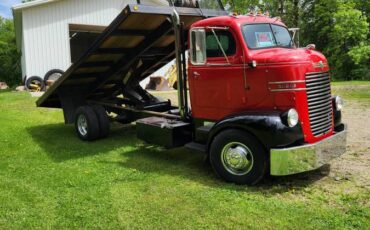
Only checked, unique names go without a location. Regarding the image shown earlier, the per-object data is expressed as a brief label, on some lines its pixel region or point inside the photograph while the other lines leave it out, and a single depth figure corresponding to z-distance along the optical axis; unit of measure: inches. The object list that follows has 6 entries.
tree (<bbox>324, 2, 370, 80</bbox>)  1198.3
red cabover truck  216.4
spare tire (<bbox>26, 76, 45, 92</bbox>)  739.4
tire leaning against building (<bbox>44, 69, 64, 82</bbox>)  744.3
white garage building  729.6
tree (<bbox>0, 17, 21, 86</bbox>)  1273.1
